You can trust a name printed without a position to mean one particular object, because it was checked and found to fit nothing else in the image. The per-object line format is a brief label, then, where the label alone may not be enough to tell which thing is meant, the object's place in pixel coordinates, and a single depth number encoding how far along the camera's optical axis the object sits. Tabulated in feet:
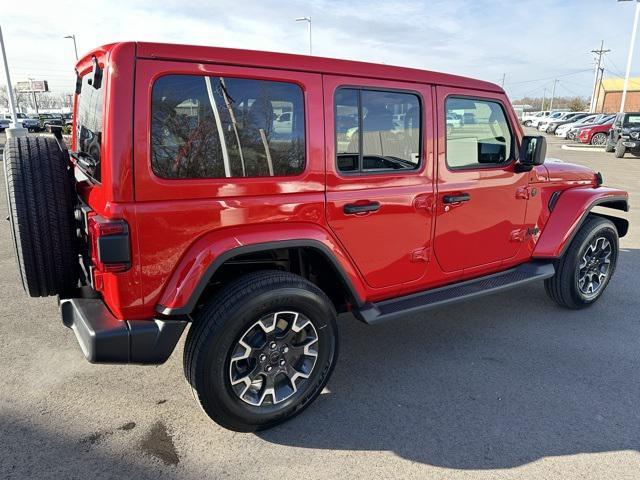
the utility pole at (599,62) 168.96
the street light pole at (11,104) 57.77
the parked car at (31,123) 108.47
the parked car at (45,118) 116.42
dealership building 168.45
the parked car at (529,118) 148.01
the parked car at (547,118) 120.37
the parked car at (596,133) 72.69
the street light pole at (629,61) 80.81
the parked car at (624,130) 54.64
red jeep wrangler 7.07
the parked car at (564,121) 105.29
